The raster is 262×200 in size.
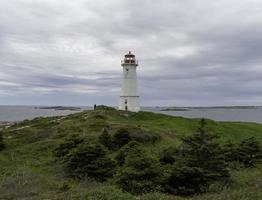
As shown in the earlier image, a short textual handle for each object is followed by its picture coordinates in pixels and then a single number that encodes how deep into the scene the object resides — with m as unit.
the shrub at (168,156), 11.54
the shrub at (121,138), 15.66
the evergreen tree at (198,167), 8.90
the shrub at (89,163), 10.75
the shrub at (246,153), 12.91
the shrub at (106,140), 15.11
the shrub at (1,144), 16.25
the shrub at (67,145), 13.32
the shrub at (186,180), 8.78
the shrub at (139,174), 8.53
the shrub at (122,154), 11.84
